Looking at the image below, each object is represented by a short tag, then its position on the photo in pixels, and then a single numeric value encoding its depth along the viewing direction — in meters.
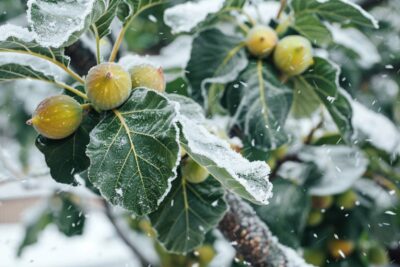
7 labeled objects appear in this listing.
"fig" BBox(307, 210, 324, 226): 1.64
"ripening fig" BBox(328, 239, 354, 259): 1.68
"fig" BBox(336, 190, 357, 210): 1.64
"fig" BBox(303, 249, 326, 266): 1.67
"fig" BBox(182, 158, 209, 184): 0.93
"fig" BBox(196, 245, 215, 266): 1.72
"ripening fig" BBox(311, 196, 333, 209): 1.64
